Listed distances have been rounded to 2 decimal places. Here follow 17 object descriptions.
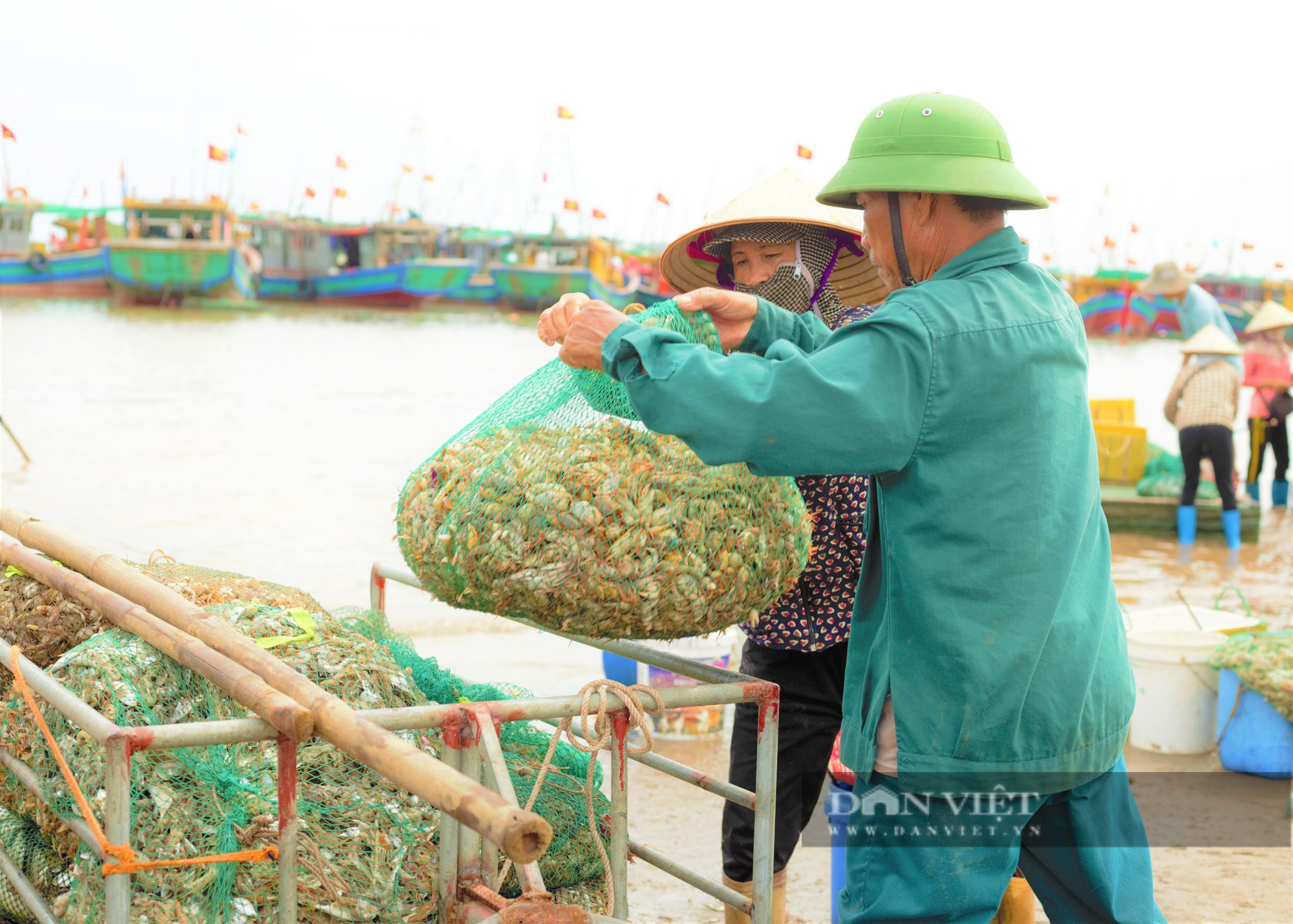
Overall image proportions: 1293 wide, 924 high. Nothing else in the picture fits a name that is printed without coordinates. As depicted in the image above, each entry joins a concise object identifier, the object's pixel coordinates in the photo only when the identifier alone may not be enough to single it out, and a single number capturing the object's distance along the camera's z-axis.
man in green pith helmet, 1.70
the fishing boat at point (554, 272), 52.12
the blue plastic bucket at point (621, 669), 4.40
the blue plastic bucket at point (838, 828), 3.00
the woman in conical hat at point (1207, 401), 9.27
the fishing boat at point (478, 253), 55.03
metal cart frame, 1.71
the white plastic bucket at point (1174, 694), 4.68
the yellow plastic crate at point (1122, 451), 10.69
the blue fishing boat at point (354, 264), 53.56
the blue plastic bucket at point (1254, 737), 4.46
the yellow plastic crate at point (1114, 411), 11.37
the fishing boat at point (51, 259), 48.56
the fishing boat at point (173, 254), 44.47
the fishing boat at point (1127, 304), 58.12
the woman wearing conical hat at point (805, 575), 2.69
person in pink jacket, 10.61
